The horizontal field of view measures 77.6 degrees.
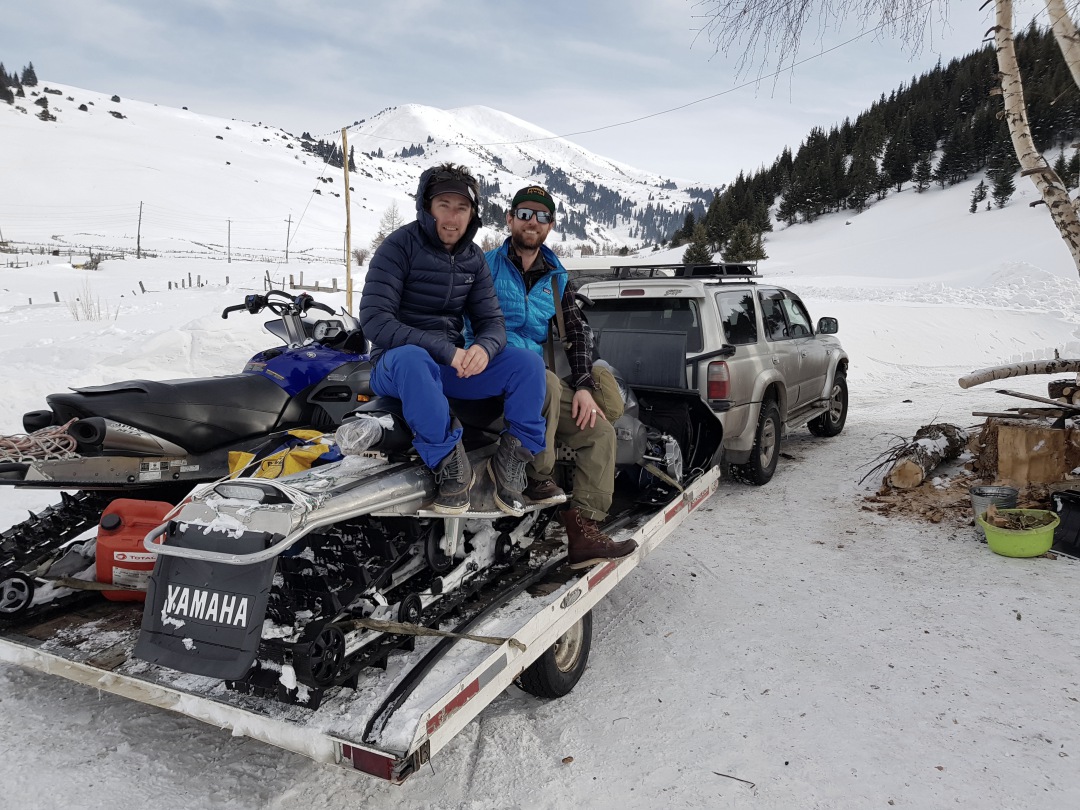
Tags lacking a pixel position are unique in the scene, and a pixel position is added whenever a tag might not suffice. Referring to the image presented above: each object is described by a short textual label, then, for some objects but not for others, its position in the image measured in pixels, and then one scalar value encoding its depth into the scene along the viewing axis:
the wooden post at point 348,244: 15.84
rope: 2.77
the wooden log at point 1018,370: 6.21
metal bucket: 5.04
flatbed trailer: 2.01
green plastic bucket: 4.61
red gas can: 2.87
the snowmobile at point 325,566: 1.99
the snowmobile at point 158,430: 2.91
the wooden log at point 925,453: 6.04
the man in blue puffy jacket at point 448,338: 2.62
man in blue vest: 3.54
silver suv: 5.90
